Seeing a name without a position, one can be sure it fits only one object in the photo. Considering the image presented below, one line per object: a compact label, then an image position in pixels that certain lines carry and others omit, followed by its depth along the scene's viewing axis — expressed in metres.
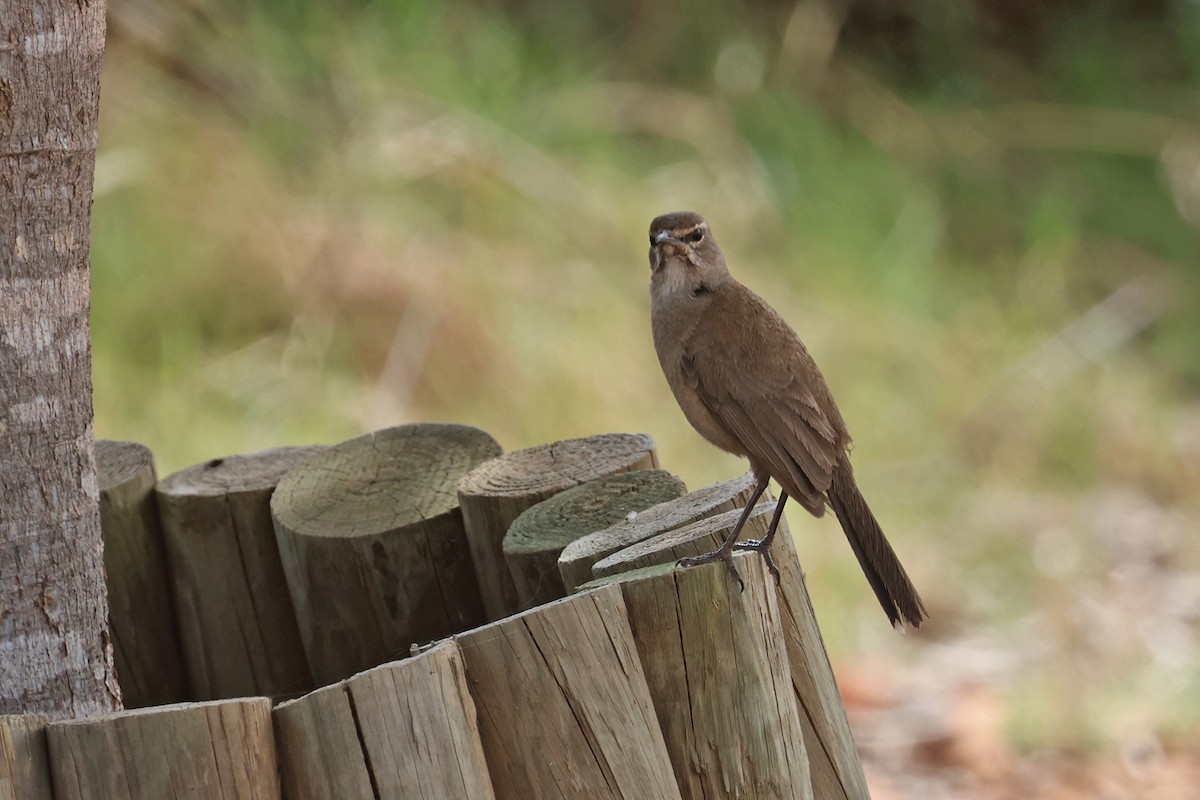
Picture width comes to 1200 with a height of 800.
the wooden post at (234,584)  6.30
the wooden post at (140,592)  6.37
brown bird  6.23
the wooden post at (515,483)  5.89
